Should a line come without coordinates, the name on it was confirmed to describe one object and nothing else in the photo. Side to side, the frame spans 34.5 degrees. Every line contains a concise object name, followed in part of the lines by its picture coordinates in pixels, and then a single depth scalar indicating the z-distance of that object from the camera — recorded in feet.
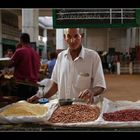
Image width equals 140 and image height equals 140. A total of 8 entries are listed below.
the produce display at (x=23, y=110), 4.48
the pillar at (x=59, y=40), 37.73
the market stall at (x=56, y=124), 3.90
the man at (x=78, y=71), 6.76
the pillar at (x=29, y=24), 24.37
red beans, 4.37
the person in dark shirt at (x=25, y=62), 12.00
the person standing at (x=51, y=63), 19.12
